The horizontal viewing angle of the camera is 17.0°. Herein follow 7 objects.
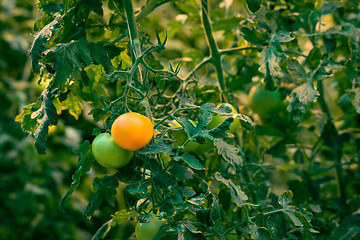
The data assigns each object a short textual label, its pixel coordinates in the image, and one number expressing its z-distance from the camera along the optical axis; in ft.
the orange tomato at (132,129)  5.62
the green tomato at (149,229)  5.90
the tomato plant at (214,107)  5.77
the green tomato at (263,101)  6.80
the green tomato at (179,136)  5.91
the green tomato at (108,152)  5.76
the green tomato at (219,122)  6.09
